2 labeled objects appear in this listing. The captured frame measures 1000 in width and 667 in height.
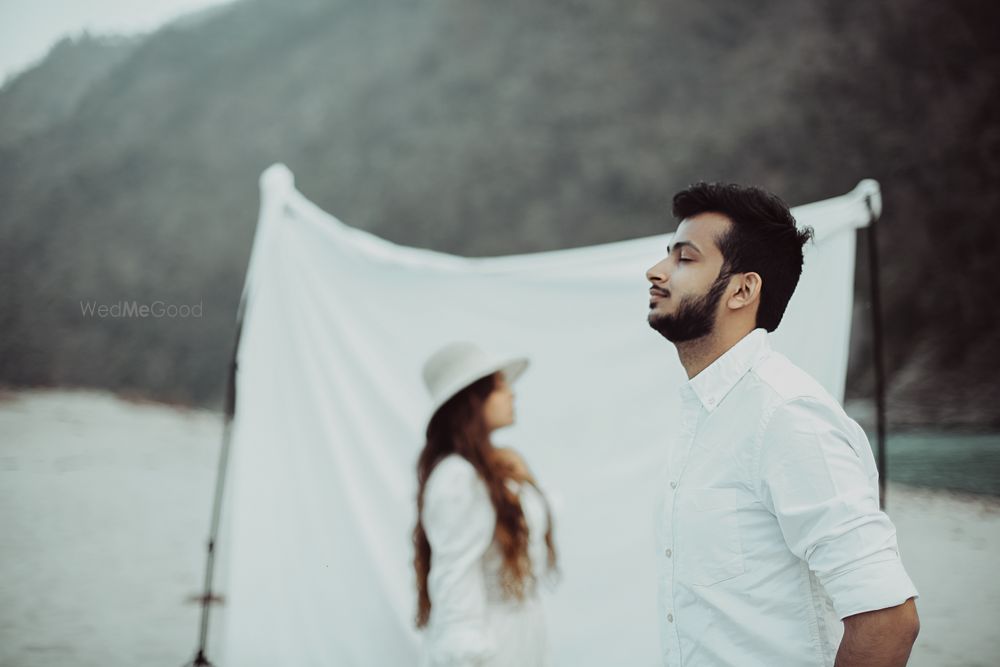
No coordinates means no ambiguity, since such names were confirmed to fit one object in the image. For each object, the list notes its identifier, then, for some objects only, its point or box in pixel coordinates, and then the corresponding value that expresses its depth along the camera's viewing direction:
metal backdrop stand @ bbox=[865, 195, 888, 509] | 2.37
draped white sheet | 2.41
